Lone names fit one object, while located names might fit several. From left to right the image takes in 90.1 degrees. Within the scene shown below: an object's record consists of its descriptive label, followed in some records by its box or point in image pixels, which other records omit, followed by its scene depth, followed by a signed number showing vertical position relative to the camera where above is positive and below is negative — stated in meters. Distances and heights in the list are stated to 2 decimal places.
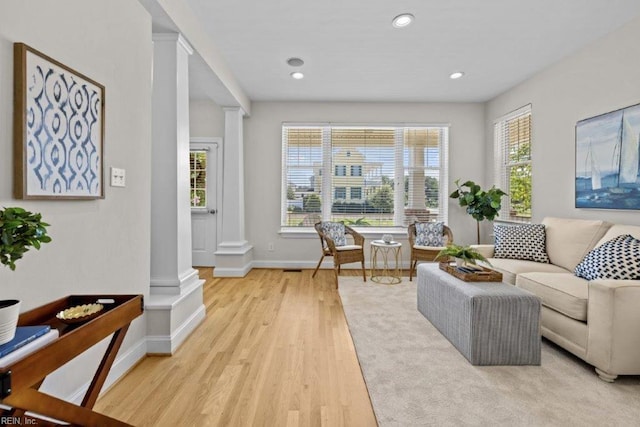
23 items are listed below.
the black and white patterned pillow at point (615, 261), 2.25 -0.38
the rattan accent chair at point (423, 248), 4.46 -0.57
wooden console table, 0.86 -0.47
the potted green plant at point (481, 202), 4.46 +0.10
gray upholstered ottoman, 2.16 -0.80
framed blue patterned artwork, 1.29 +0.35
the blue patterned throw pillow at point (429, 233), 4.71 -0.37
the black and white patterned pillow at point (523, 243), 3.39 -0.37
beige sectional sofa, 1.93 -0.64
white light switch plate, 1.91 +0.18
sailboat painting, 2.81 +0.47
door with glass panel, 5.30 -0.04
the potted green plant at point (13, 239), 0.94 -0.11
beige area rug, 1.66 -1.07
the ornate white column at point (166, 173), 2.54 +0.27
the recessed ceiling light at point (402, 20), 2.78 +1.67
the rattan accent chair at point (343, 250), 4.23 -0.58
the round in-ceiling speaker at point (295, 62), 3.68 +1.71
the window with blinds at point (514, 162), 4.33 +0.68
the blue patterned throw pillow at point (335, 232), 4.67 -0.36
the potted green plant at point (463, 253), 2.60 -0.37
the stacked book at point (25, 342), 0.89 -0.42
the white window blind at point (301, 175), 5.33 +0.54
